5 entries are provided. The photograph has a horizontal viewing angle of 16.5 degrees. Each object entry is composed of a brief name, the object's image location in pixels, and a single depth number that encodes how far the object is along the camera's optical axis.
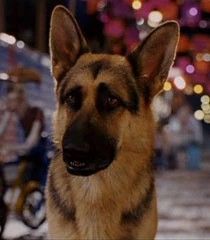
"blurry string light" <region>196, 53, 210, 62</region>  10.12
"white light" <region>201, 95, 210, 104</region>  13.72
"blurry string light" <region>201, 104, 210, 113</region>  14.03
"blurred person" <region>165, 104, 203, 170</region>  11.45
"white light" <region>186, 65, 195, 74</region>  10.79
